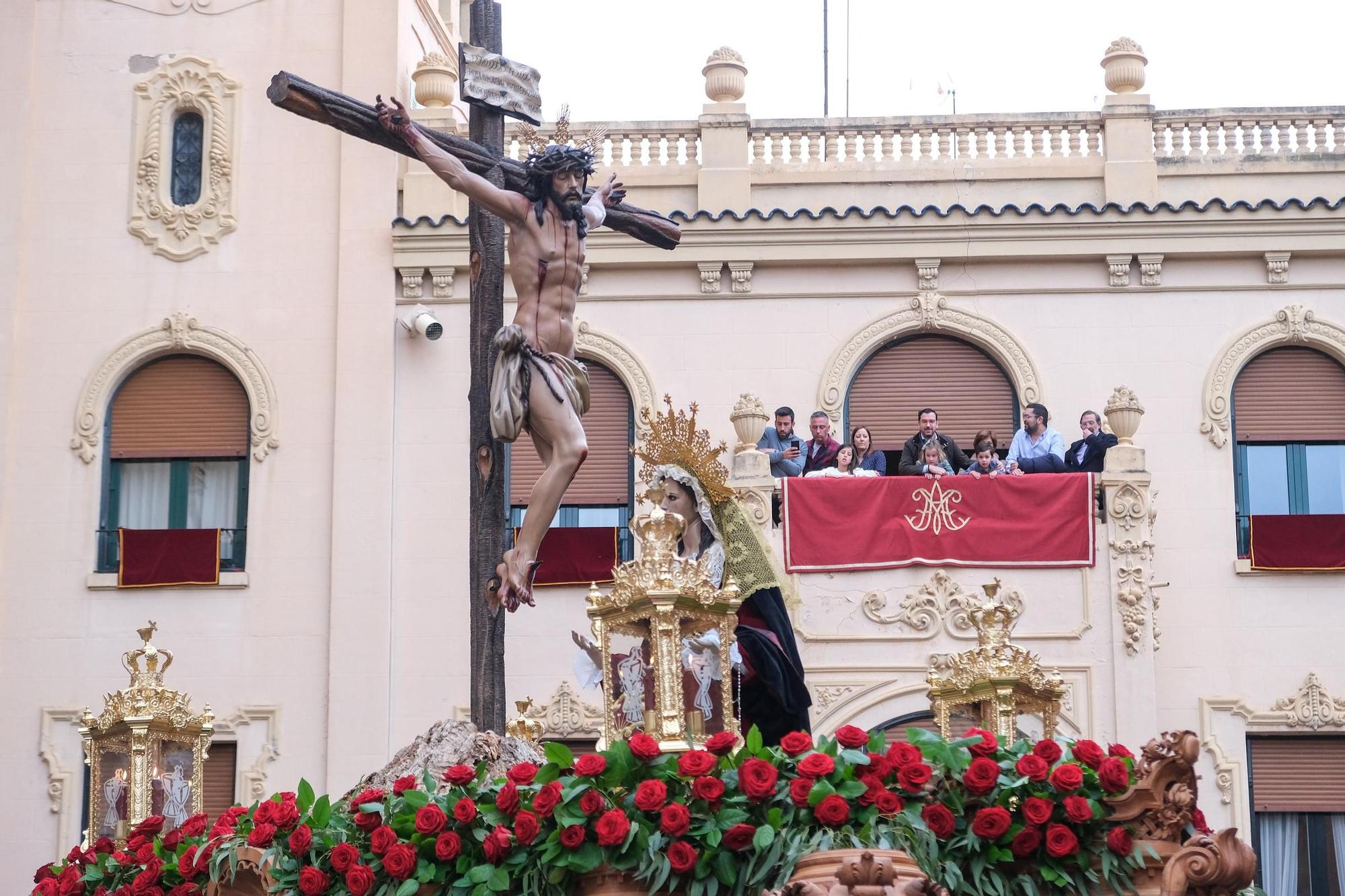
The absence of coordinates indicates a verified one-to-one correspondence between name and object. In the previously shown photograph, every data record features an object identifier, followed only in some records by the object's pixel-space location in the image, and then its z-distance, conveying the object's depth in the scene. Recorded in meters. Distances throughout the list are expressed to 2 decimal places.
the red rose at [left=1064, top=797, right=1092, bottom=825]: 8.31
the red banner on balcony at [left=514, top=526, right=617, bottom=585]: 20.50
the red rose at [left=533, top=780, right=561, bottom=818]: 8.55
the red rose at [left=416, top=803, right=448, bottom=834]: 8.74
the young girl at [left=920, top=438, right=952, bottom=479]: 18.92
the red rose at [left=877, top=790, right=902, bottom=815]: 8.34
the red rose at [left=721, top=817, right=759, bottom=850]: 8.34
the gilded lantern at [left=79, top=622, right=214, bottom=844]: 13.04
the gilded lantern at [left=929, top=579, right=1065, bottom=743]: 13.10
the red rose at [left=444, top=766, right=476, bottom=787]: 8.93
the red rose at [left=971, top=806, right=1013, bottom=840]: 8.34
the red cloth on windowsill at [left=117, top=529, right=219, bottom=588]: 21.03
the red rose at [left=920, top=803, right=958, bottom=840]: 8.39
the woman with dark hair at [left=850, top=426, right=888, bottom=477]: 19.31
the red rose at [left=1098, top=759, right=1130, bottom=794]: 8.37
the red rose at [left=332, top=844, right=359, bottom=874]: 8.81
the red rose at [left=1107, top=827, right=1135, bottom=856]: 8.28
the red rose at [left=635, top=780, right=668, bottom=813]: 8.49
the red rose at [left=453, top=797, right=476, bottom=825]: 8.73
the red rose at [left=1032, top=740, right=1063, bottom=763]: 8.64
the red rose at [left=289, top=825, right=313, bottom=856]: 8.96
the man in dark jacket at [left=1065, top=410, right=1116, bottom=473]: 19.34
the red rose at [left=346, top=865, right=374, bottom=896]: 8.67
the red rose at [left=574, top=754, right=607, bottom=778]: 8.65
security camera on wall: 21.30
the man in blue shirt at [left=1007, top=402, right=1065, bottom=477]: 19.25
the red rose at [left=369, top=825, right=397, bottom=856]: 8.78
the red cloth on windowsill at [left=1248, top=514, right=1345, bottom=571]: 20.20
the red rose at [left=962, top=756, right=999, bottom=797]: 8.46
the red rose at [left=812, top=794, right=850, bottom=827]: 8.25
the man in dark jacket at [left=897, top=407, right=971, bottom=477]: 19.12
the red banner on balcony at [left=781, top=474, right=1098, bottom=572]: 18.67
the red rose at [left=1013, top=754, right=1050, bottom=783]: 8.48
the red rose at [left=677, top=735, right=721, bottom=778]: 8.57
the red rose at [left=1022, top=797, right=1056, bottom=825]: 8.34
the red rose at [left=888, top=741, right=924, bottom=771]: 8.52
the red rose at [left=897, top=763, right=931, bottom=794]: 8.46
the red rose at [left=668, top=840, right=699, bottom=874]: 8.27
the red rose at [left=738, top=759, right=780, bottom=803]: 8.41
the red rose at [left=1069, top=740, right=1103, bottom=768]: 8.51
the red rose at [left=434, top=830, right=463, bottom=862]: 8.67
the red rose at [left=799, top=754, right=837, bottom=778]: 8.42
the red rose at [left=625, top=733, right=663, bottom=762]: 8.72
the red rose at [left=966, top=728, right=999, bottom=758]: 8.70
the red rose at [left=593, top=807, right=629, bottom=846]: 8.34
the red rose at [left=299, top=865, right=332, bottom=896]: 8.85
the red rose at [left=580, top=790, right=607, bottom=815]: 8.52
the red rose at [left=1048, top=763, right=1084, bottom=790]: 8.39
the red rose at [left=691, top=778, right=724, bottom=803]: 8.43
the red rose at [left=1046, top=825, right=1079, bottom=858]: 8.30
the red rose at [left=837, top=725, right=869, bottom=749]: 8.69
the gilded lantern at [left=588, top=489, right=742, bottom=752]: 10.98
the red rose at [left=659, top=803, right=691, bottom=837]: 8.35
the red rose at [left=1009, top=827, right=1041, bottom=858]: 8.38
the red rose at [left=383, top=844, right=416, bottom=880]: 8.66
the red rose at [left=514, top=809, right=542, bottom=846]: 8.54
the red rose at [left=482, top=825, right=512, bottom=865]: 8.62
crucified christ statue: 10.25
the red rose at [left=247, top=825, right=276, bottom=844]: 9.07
